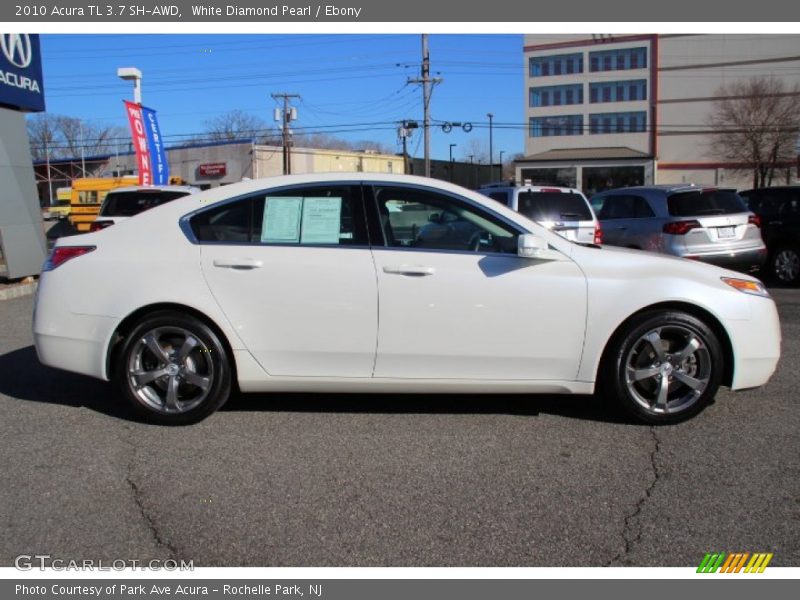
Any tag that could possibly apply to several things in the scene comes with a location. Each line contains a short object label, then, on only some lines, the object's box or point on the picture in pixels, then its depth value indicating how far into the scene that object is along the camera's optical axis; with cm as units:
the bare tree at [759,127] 6162
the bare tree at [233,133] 8850
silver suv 1009
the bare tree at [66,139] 8340
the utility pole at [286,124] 5881
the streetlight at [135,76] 2342
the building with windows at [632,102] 6969
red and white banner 2080
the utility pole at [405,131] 4328
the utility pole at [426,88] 4150
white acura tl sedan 452
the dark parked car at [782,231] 1154
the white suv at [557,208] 1059
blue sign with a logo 1164
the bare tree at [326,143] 9192
